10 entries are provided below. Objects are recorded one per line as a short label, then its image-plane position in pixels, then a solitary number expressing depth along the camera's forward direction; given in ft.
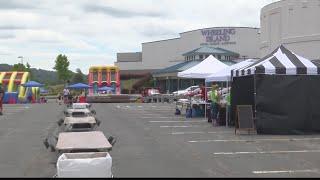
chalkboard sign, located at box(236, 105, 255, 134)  59.31
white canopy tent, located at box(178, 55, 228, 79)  87.40
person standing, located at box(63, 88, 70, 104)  134.66
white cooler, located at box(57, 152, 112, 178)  25.32
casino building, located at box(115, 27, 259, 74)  270.26
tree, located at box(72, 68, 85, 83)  367.62
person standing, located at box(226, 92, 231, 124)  69.69
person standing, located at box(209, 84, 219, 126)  72.70
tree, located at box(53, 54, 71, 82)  334.24
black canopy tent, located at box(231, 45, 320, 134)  60.03
